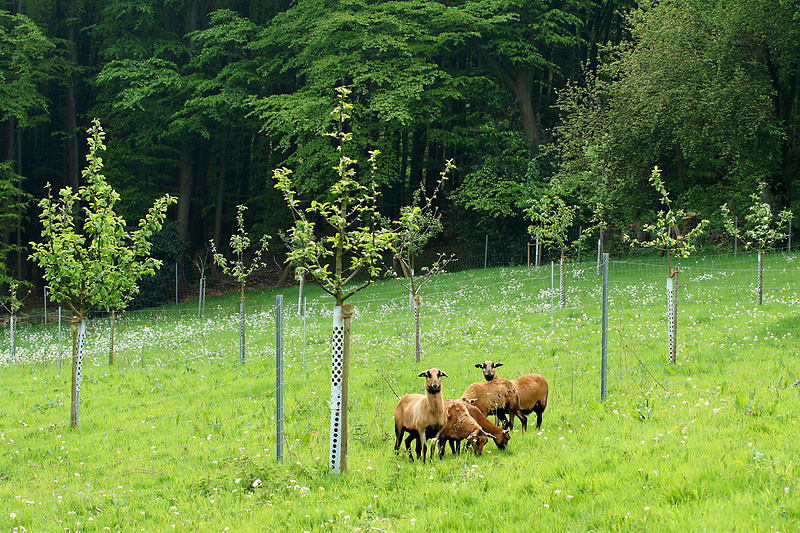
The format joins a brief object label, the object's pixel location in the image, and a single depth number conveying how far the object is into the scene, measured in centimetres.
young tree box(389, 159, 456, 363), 1361
